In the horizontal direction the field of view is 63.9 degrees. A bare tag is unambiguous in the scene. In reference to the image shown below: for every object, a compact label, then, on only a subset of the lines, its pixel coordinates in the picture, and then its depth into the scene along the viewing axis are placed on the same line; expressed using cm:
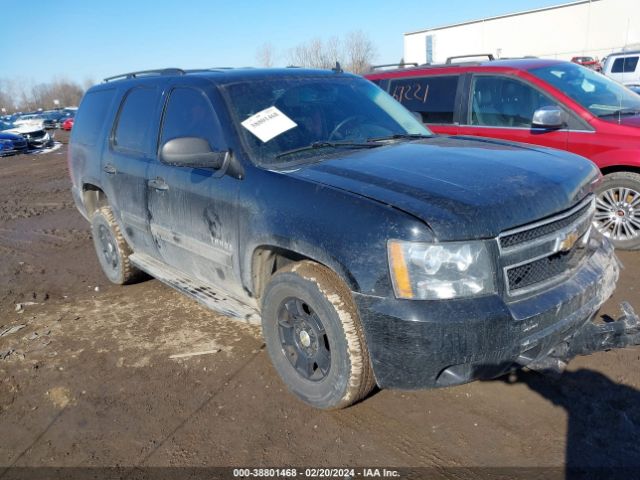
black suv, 231
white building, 4453
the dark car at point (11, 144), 2058
